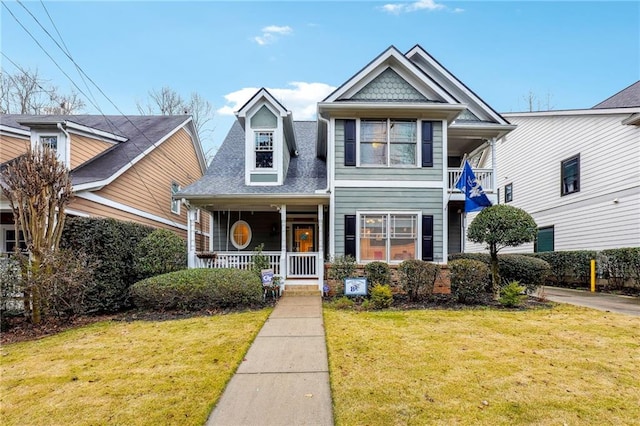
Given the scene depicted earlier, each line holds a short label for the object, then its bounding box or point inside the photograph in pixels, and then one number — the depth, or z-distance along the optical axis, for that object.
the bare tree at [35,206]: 6.63
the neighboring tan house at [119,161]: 10.51
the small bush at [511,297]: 8.09
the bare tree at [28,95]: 18.59
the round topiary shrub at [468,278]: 8.62
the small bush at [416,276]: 8.85
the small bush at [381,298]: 8.17
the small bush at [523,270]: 10.31
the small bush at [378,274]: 9.55
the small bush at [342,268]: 9.72
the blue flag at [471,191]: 9.91
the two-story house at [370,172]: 10.38
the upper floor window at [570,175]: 13.88
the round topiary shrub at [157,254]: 8.89
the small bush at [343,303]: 8.41
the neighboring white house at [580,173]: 11.63
